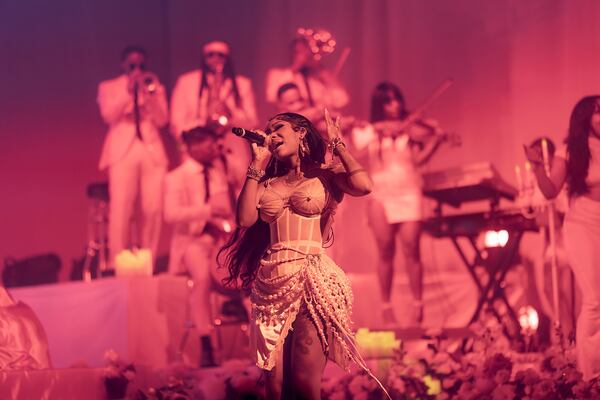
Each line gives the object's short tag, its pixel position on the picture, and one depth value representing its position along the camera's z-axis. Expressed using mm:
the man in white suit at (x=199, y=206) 14102
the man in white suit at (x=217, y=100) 14750
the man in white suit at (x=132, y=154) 15047
